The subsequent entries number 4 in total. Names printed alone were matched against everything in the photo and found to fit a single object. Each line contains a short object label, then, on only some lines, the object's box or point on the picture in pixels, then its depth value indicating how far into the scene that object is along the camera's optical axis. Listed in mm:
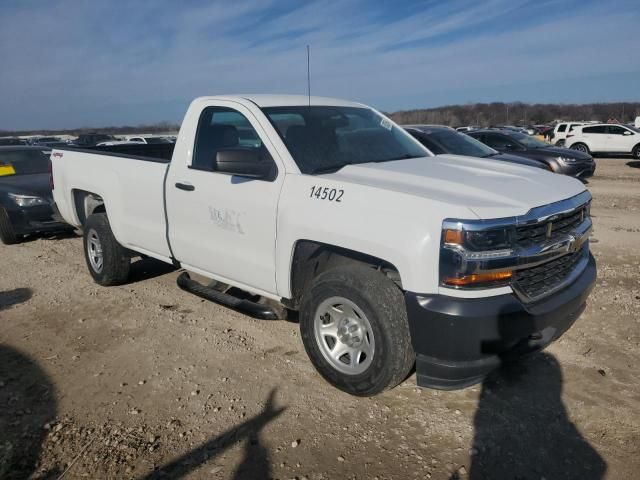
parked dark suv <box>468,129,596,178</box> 12703
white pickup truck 2766
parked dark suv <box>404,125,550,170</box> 9859
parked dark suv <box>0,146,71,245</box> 7793
